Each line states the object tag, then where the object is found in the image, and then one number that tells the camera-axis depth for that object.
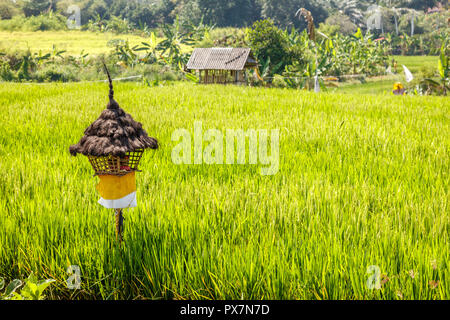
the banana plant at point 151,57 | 19.45
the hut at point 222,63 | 14.61
